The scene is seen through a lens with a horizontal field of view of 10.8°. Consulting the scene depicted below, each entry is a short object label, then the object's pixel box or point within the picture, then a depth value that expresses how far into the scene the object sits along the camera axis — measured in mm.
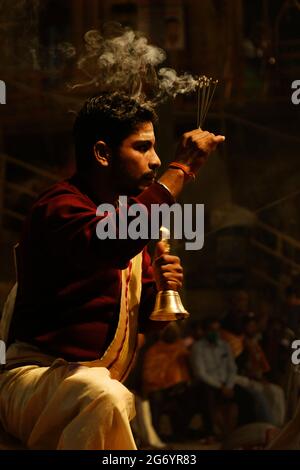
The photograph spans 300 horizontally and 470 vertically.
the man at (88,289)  4608
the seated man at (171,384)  14206
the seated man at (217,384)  14102
